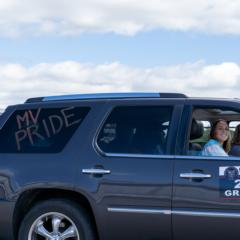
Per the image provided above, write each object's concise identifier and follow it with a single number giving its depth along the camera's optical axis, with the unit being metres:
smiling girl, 6.19
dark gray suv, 5.80
